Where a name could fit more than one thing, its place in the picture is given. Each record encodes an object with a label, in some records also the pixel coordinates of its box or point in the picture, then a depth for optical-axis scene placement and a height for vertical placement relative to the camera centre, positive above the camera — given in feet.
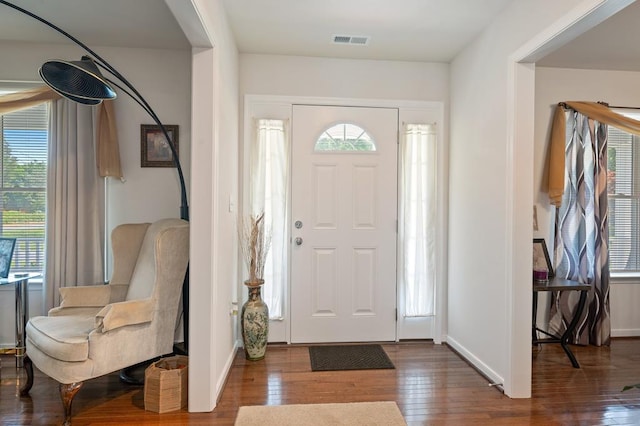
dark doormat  9.34 -3.87
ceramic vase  9.68 -2.99
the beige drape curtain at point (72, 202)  9.66 +0.21
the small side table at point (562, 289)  9.10 -2.17
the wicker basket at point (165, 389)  7.14 -3.46
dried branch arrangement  10.03 -0.88
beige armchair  6.62 -2.18
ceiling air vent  9.60 +4.51
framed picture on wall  10.25 +1.78
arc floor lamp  6.60 +2.44
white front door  10.94 -0.46
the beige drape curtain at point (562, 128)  10.60 +2.46
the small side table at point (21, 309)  8.94 -2.41
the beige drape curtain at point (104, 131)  9.44 +2.10
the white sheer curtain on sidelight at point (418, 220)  11.16 -0.24
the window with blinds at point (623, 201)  11.93 +0.40
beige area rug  6.82 -3.86
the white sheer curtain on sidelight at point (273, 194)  10.73 +0.50
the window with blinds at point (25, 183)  10.21 +0.74
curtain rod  11.14 +3.29
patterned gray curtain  11.01 -0.56
